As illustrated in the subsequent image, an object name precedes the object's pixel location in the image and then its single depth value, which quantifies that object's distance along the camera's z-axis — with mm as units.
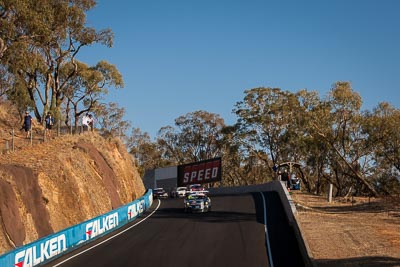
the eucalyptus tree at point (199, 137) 96438
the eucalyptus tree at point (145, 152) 110562
